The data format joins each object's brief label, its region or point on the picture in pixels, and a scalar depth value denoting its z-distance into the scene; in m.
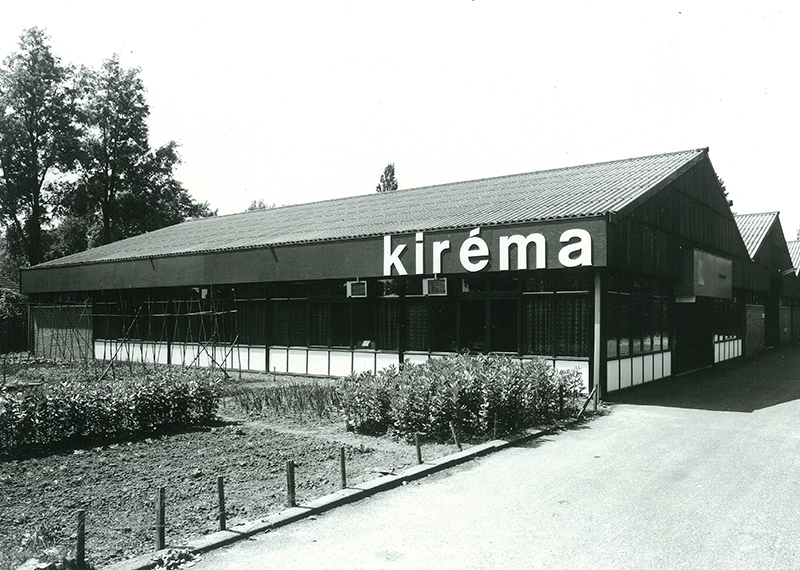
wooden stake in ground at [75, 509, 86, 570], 5.25
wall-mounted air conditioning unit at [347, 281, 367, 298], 19.76
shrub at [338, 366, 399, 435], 11.66
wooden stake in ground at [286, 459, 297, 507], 7.19
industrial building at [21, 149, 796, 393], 16.47
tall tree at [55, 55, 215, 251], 45.44
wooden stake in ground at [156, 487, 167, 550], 5.89
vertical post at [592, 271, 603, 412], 15.88
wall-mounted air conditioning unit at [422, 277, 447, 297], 18.06
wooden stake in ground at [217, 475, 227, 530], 6.49
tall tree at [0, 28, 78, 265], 40.41
